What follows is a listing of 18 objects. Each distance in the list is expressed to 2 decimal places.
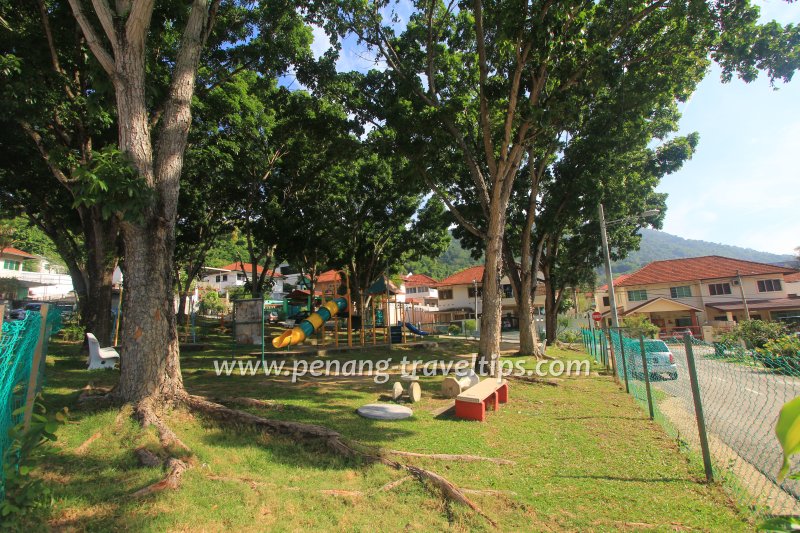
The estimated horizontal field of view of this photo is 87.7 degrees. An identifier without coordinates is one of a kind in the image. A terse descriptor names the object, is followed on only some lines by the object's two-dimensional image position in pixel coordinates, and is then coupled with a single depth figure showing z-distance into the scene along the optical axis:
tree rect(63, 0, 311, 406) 6.35
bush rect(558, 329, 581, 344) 28.10
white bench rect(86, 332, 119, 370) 10.83
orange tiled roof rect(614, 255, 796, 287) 39.16
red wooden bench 7.47
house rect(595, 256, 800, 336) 37.00
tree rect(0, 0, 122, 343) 8.91
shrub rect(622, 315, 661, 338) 24.74
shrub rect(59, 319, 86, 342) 17.20
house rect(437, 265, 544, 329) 49.12
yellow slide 16.30
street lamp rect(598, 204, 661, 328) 16.47
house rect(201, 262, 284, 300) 62.58
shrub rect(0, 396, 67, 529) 3.14
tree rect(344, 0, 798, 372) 9.86
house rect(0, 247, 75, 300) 43.88
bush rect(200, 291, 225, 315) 45.31
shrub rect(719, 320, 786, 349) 16.15
